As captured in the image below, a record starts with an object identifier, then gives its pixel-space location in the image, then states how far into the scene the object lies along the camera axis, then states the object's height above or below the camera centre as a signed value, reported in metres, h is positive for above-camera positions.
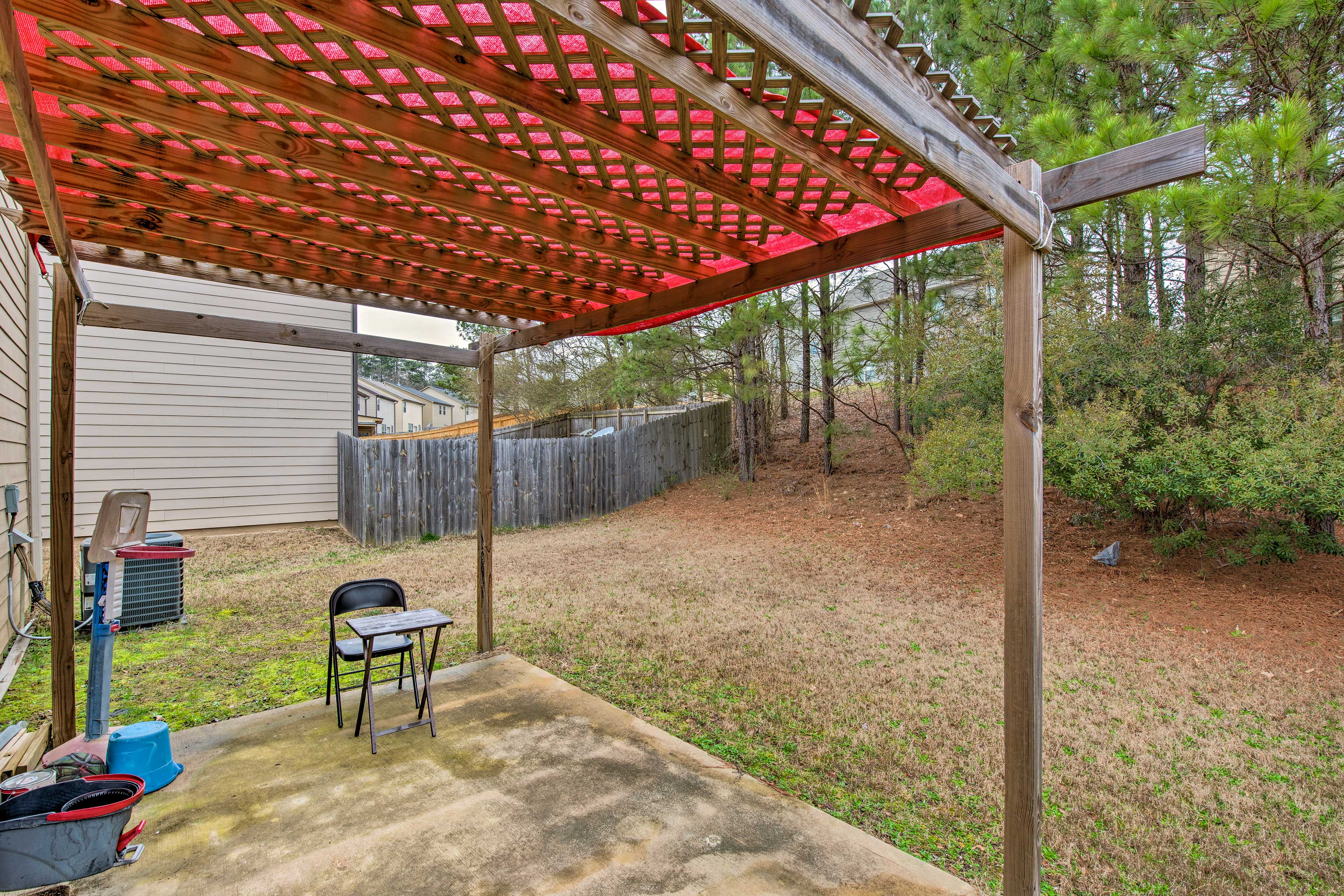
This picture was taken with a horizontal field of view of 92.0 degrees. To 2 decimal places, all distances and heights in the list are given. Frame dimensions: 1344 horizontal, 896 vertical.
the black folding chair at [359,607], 3.13 -0.71
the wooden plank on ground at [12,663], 3.58 -1.15
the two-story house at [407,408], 23.61 +2.53
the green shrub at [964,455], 6.33 +0.01
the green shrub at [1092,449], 5.39 +0.04
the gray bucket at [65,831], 1.92 -1.11
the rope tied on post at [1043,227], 1.85 +0.66
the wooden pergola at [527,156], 1.48 +1.01
